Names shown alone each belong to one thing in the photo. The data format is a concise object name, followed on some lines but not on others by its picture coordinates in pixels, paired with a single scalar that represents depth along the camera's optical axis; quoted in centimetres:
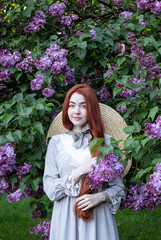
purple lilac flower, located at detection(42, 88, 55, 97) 279
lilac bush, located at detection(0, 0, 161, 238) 257
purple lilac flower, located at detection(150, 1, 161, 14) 299
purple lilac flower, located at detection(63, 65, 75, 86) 304
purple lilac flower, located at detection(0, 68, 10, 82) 304
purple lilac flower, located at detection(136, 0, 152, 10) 307
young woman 247
